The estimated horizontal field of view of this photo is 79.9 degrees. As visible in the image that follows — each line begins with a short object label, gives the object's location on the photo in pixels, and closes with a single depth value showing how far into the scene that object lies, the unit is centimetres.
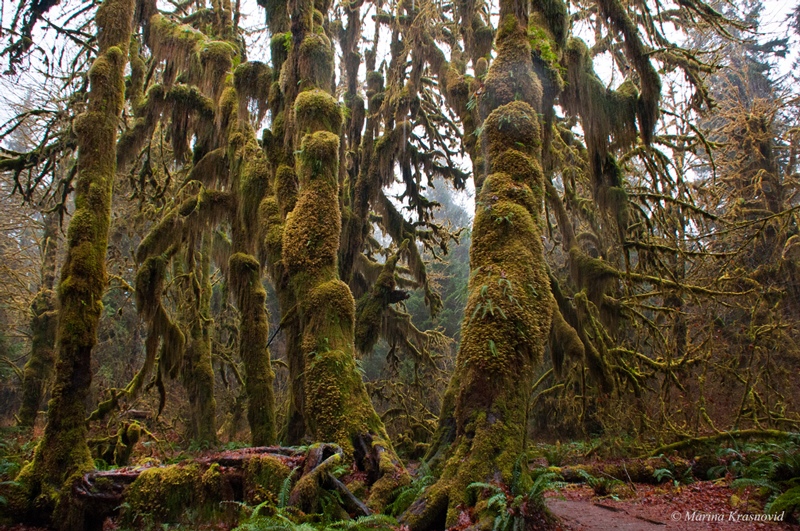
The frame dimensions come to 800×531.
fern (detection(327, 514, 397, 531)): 381
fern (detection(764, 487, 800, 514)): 384
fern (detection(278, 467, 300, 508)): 426
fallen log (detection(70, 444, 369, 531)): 466
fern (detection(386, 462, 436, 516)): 440
